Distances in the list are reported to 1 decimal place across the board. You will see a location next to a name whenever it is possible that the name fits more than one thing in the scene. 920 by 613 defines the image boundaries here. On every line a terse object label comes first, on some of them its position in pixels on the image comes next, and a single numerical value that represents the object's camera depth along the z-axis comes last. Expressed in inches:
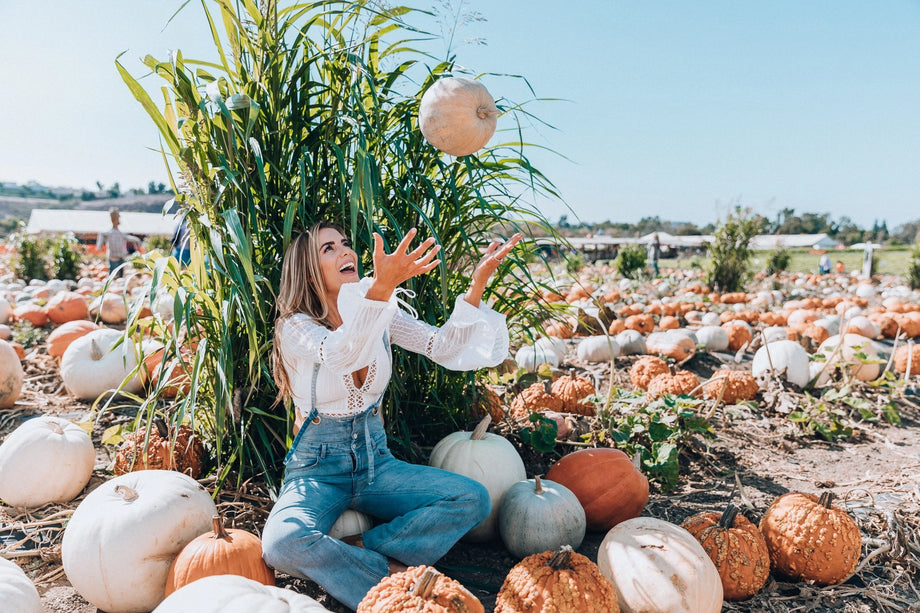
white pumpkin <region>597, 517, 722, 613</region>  63.4
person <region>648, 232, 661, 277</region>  586.4
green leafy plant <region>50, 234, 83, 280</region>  408.2
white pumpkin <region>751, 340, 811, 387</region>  160.2
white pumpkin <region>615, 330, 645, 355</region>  208.9
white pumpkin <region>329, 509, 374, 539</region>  76.3
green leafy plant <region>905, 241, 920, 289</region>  479.8
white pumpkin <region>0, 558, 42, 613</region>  57.7
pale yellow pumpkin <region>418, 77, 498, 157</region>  70.6
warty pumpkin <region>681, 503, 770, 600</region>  71.4
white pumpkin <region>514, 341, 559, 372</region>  173.9
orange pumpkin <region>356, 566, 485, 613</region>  53.3
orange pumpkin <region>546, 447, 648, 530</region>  88.1
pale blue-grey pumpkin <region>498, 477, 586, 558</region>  78.4
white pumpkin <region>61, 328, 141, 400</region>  141.3
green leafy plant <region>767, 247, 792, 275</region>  627.5
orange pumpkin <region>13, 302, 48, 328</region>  232.4
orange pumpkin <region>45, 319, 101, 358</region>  172.1
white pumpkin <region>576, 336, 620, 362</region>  199.6
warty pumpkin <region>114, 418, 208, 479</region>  90.7
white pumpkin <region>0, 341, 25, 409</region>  134.4
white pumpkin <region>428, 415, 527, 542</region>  87.1
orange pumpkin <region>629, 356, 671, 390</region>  160.4
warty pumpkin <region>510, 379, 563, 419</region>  120.2
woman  66.1
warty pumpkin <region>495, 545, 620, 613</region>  59.3
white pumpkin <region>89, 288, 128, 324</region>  240.5
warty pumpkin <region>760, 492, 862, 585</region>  74.5
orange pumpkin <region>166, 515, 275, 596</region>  64.9
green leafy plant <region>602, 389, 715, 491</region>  97.8
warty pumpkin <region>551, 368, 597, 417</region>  129.3
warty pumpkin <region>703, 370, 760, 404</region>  147.6
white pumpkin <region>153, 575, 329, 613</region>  50.2
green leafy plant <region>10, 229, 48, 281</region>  400.8
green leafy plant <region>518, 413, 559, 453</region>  101.0
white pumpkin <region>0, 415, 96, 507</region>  90.8
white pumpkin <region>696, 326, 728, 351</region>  218.5
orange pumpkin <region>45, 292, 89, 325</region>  238.4
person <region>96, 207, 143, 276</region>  327.9
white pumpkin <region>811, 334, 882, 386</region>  158.7
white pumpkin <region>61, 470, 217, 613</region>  66.9
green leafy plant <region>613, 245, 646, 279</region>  498.6
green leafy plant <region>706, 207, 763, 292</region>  382.6
